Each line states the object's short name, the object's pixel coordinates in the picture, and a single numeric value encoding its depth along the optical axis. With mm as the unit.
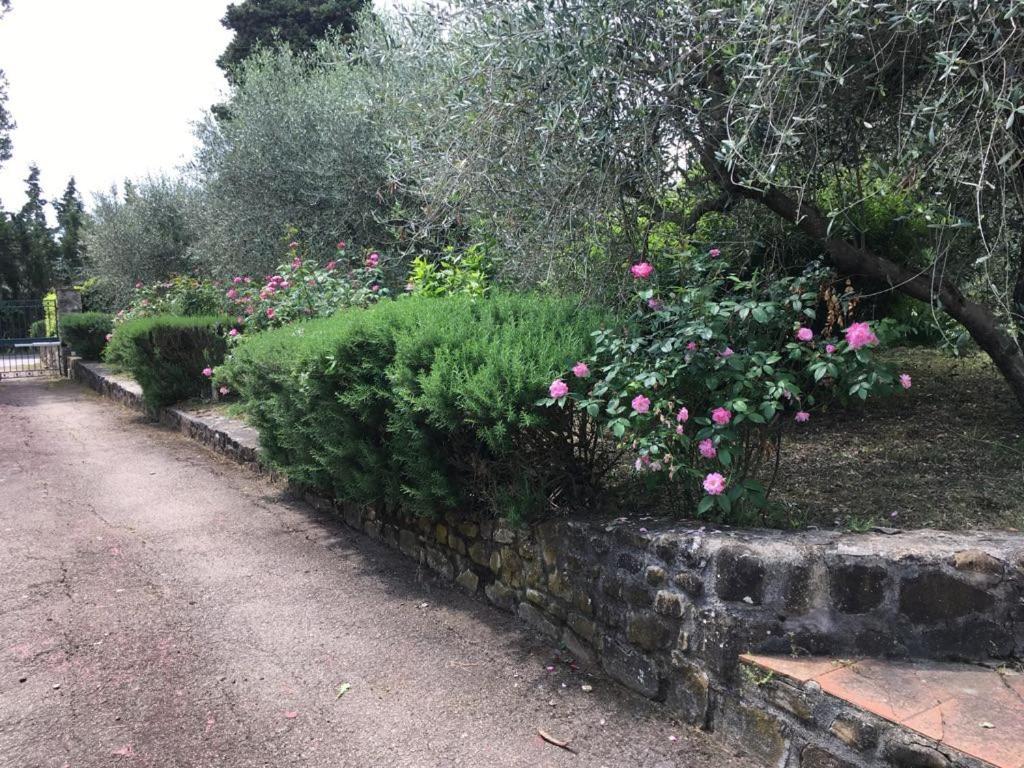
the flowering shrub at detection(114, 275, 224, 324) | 11070
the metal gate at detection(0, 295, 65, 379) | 16750
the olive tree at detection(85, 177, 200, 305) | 15141
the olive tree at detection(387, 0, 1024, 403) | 3080
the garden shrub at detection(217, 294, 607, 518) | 3373
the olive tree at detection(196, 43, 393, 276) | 9148
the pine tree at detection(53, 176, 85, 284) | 34719
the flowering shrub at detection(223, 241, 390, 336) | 6750
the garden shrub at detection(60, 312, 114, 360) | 14539
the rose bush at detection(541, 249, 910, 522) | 3025
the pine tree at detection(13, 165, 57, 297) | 30562
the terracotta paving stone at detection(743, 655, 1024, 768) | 2164
